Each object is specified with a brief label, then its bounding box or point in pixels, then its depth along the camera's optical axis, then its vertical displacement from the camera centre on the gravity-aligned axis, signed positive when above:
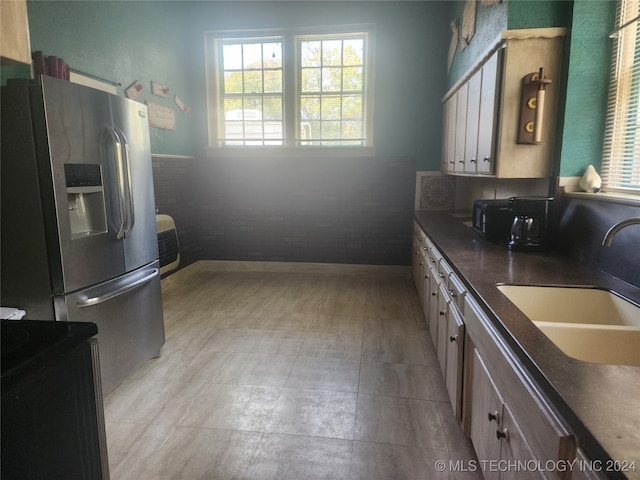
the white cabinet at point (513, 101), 2.23 +0.38
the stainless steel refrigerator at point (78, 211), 1.92 -0.24
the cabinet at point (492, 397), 0.91 -0.72
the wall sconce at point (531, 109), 2.20 +0.31
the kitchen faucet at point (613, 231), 1.27 -0.21
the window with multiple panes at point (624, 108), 1.90 +0.28
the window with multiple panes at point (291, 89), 4.79 +0.91
